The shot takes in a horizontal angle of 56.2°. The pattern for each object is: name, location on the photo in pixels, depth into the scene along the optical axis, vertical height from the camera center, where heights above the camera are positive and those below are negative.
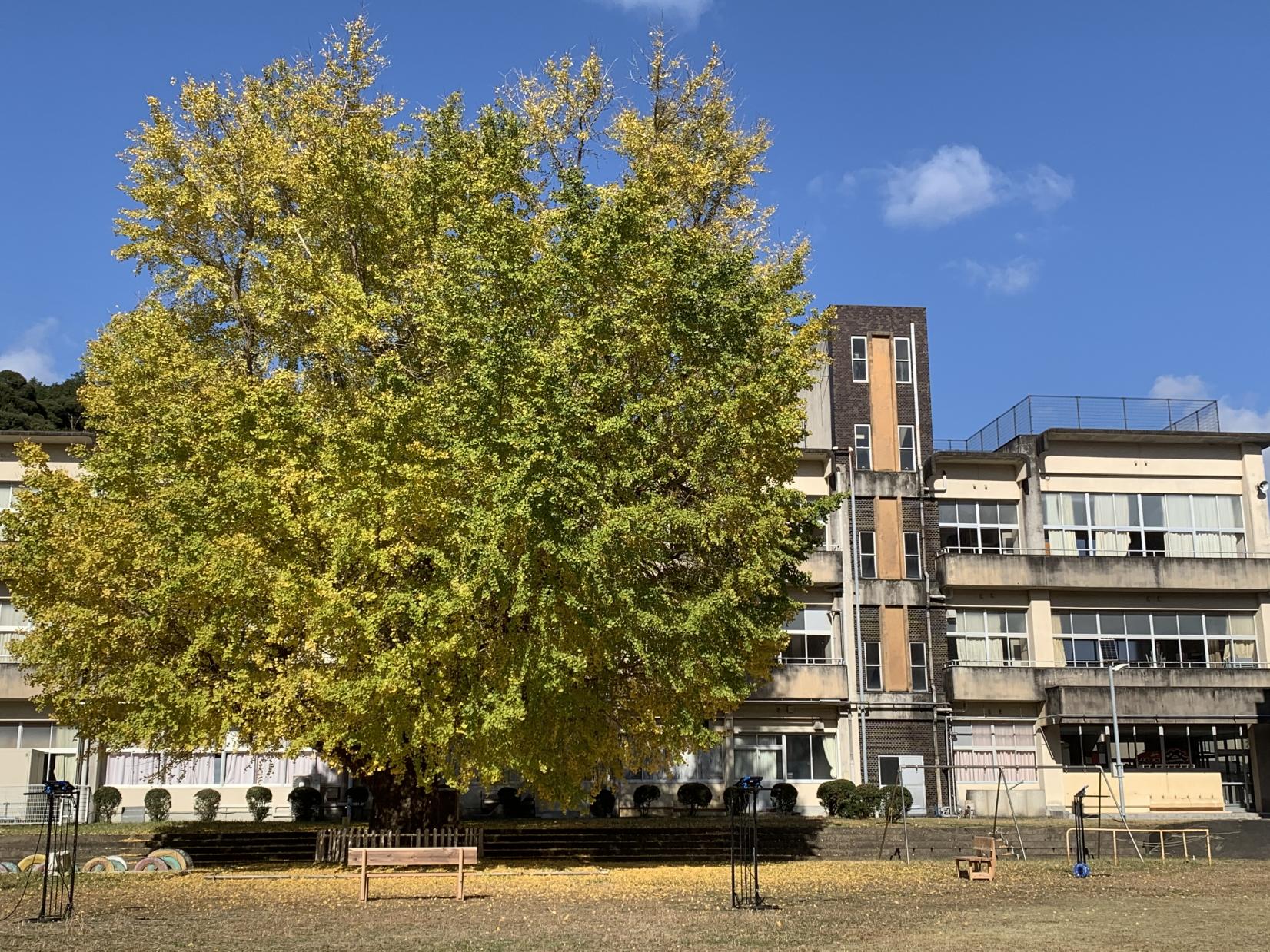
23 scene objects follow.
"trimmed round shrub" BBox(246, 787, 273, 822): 38.12 -2.02
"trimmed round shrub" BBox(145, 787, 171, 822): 37.12 -2.16
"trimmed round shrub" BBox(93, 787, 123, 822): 37.25 -2.06
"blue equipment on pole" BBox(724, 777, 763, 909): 17.59 -2.35
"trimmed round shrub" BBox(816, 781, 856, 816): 37.31 -2.01
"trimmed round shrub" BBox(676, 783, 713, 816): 39.28 -2.13
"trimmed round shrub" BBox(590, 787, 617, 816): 38.12 -2.27
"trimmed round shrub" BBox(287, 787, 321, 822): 37.47 -2.15
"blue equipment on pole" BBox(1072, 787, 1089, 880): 22.81 -2.36
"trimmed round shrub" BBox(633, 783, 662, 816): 39.53 -2.12
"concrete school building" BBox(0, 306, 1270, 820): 40.44 +3.67
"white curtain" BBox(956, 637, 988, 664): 43.44 +2.84
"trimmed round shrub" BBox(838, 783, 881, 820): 36.53 -2.23
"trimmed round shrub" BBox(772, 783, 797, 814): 39.66 -2.16
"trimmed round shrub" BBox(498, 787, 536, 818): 38.78 -2.28
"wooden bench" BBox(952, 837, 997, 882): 23.22 -2.65
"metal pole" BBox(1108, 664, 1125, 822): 35.78 -0.17
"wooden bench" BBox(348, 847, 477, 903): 19.11 -1.96
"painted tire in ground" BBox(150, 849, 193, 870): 24.09 -2.47
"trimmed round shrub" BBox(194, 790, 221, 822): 37.25 -2.16
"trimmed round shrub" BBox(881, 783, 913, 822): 34.50 -2.08
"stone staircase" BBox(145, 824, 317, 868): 27.66 -2.64
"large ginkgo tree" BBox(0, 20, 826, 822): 22.31 +4.52
